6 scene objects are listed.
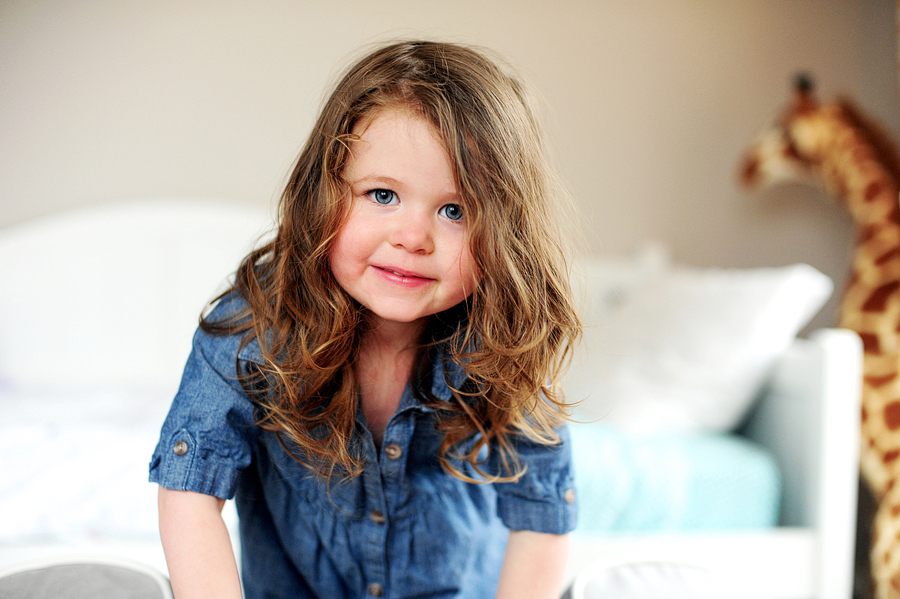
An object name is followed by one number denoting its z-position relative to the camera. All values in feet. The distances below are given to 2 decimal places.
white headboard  5.21
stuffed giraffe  4.28
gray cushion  1.61
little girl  1.78
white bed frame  3.80
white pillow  4.32
